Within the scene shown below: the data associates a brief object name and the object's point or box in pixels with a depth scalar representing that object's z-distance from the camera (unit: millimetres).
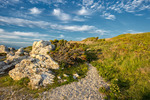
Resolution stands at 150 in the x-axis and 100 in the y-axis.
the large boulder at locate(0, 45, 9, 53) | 33238
